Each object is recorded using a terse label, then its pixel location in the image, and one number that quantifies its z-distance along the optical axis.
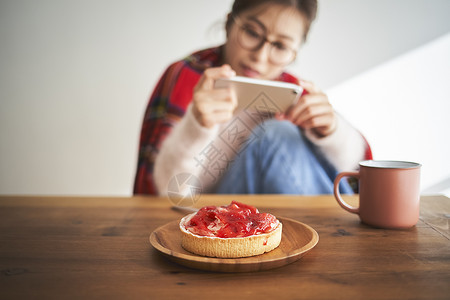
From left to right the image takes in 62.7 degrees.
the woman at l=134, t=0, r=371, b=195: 1.44
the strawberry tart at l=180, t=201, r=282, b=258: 0.56
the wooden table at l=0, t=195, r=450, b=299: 0.48
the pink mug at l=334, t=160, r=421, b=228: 0.74
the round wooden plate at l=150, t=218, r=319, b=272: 0.53
